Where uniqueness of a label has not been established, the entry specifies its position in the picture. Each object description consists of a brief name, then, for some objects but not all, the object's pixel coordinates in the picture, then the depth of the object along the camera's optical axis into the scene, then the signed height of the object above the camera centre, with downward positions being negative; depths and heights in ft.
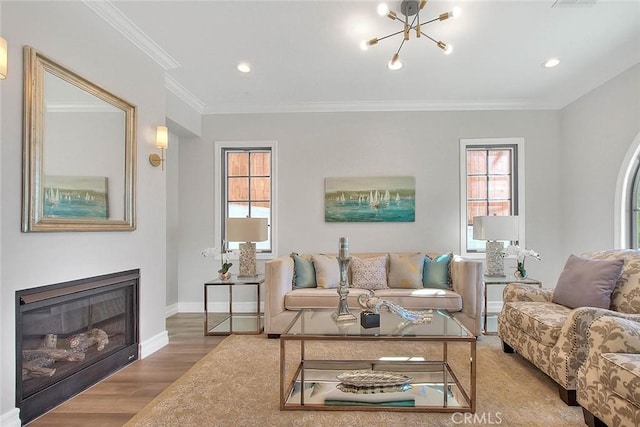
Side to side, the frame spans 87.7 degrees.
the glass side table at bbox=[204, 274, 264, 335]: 11.72 -4.06
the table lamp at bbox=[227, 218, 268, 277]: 12.34 -0.48
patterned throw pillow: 12.28 -2.08
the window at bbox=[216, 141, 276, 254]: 15.01 +1.64
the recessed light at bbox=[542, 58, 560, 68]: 10.57 +4.99
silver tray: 7.00 -3.46
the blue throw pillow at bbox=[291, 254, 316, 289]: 12.28 -2.12
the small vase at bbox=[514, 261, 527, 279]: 11.96 -1.98
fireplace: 6.33 -2.71
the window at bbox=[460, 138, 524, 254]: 14.61 +1.55
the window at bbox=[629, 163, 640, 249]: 10.92 +0.10
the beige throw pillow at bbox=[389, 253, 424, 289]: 12.20 -2.00
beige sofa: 10.97 -2.74
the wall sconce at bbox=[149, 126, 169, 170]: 10.21 +2.32
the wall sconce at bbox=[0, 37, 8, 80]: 5.31 +2.54
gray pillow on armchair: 7.77 -1.60
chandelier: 7.25 +4.85
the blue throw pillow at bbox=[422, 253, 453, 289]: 12.16 -2.06
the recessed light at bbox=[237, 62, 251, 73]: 10.91 +5.00
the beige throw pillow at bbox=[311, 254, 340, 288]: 12.14 -2.02
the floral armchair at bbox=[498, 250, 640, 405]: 6.70 -2.42
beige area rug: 6.25 -3.86
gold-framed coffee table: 6.48 -3.57
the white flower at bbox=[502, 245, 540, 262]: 12.25 -1.32
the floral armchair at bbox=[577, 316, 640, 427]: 5.09 -2.59
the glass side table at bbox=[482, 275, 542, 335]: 11.34 -2.22
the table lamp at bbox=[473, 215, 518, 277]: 12.01 -0.62
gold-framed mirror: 6.41 +1.46
